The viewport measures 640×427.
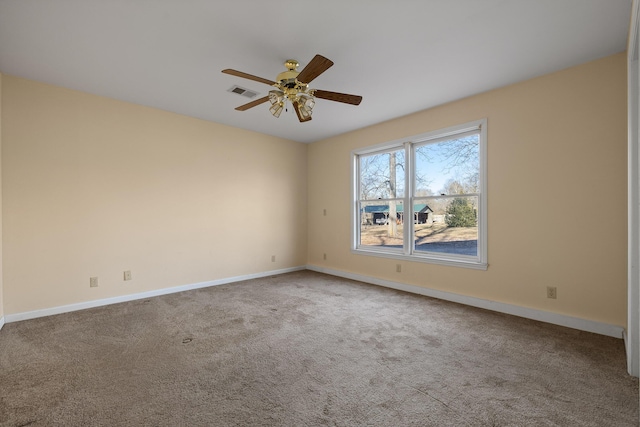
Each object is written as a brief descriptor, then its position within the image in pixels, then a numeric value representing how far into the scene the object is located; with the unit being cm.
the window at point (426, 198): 385
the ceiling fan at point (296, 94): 257
